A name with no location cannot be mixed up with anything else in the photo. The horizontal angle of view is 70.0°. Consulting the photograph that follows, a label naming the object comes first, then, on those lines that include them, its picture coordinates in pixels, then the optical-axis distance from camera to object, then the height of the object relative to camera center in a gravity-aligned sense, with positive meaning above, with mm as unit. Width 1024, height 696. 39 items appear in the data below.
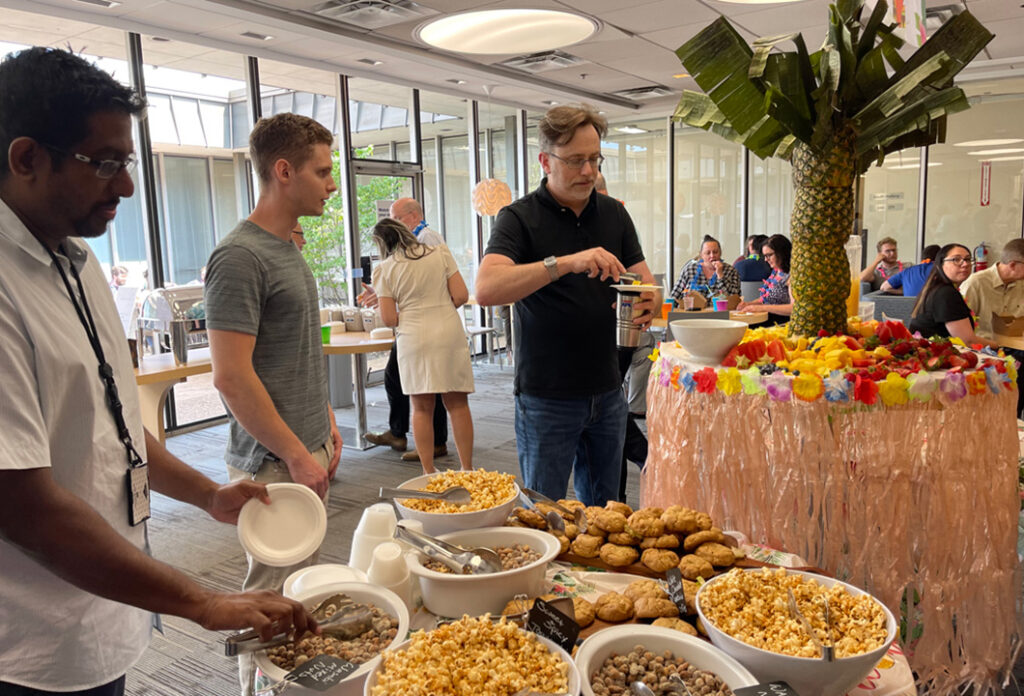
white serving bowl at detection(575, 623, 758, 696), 943 -550
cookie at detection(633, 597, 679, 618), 1156 -578
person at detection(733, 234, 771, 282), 7031 -299
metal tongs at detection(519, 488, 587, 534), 1438 -535
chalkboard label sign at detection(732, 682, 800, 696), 875 -539
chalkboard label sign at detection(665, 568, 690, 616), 1178 -574
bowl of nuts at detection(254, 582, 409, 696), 927 -533
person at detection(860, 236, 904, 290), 8156 -341
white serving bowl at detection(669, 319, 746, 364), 1817 -241
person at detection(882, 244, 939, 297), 6258 -380
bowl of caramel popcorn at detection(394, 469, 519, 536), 1333 -482
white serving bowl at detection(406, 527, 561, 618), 1115 -525
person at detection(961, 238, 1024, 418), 4605 -390
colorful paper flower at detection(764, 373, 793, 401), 1735 -352
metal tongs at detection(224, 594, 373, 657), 960 -523
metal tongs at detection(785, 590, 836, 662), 925 -535
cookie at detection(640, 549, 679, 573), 1312 -571
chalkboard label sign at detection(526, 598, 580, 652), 1031 -535
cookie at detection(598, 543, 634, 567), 1346 -573
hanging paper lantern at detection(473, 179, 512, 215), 8141 +558
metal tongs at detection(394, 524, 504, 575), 1159 -496
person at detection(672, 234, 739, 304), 6168 -333
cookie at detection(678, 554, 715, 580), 1275 -570
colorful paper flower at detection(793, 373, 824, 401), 1698 -346
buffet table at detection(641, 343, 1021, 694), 1682 -615
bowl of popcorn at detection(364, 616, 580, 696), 878 -520
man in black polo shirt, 2141 -204
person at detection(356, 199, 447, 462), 5020 -1066
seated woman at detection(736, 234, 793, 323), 5738 -346
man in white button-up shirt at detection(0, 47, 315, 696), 906 -223
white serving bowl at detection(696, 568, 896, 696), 934 -552
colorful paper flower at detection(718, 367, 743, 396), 1792 -347
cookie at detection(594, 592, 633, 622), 1160 -578
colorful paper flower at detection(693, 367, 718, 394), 1826 -346
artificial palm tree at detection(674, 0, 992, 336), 1901 +348
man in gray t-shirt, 1736 -176
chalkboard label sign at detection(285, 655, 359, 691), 871 -510
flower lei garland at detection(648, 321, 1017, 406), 1669 -322
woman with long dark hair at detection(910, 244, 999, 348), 4234 -455
